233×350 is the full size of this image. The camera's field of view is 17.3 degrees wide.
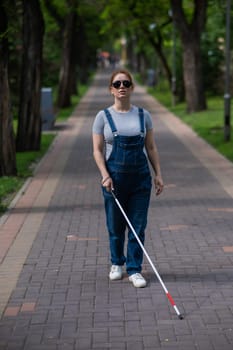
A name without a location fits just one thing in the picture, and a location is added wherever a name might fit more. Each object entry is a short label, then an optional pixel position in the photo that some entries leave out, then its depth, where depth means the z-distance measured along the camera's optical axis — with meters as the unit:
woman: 5.95
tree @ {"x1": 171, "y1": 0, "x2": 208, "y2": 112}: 24.83
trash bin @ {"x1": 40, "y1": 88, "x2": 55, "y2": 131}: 21.91
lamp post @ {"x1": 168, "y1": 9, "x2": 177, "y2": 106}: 31.45
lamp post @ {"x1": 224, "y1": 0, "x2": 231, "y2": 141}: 17.33
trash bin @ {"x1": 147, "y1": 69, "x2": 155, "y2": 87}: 52.32
